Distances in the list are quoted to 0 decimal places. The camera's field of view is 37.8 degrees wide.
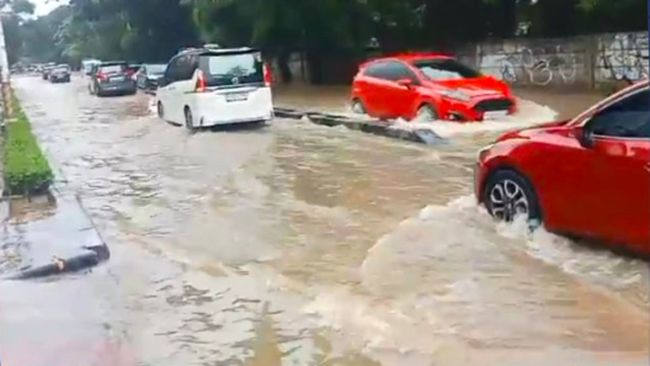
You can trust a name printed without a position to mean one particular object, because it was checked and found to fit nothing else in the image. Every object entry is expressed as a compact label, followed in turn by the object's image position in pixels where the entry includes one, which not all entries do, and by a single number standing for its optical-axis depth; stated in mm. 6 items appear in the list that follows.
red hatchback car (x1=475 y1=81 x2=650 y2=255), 6539
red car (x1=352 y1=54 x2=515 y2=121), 16844
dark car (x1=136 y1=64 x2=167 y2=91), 41944
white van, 19219
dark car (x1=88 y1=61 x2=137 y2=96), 41938
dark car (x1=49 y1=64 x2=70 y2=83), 69000
